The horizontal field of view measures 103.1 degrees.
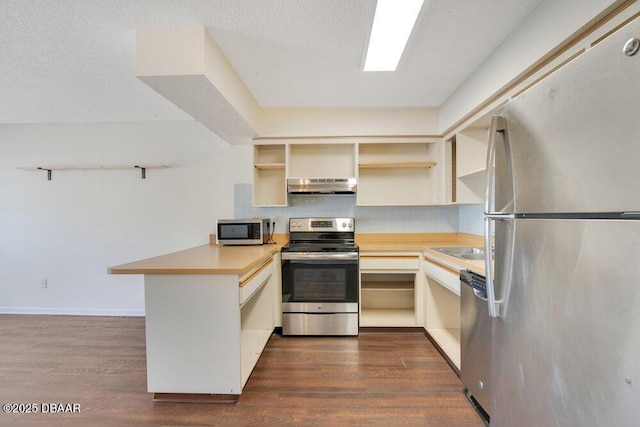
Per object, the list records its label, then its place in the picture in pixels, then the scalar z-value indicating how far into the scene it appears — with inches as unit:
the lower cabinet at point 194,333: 61.2
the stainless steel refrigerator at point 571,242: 24.1
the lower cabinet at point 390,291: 98.7
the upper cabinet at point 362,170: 115.6
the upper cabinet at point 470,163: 91.0
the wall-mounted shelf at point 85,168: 119.1
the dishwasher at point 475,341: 56.7
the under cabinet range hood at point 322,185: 104.6
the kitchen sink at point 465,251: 86.4
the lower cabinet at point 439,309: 94.8
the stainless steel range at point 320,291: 96.3
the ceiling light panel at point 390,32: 51.7
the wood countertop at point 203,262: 59.4
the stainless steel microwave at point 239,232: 105.0
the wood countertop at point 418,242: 92.6
